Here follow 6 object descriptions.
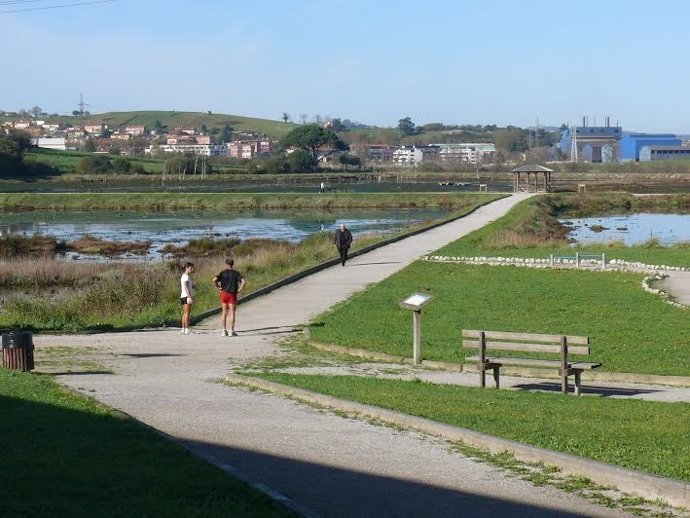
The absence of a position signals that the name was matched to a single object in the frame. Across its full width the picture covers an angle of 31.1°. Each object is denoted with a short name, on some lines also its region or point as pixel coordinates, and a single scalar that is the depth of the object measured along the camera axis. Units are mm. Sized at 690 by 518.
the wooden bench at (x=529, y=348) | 16922
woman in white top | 23953
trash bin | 17344
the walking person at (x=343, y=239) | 37062
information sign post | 19797
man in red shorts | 23797
